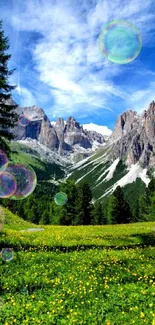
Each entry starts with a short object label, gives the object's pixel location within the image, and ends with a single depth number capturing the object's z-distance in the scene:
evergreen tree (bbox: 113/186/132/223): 85.12
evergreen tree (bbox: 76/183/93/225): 78.56
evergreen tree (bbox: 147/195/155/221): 74.78
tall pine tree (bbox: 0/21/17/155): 21.58
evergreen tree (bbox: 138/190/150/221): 95.44
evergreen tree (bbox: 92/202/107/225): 104.44
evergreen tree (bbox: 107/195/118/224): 85.31
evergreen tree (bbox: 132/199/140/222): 100.03
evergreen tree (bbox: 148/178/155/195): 92.54
